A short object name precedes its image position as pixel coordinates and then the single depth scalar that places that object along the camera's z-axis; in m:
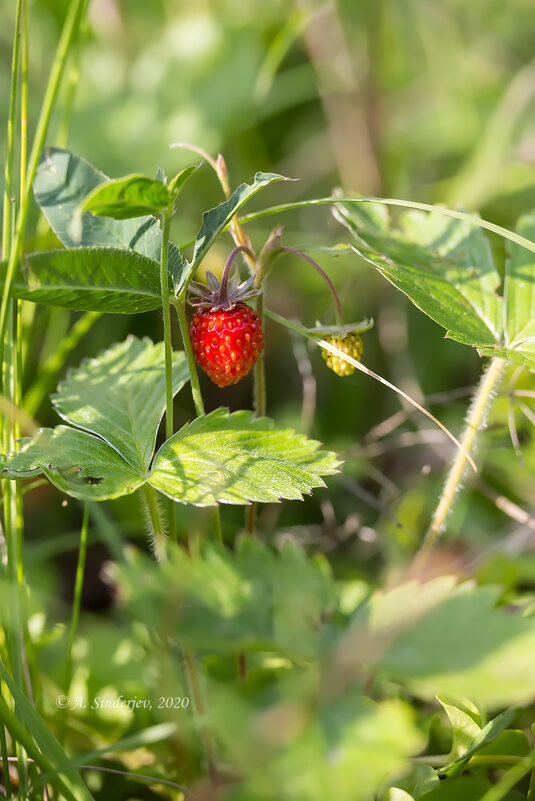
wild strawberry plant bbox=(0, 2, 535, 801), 0.30
